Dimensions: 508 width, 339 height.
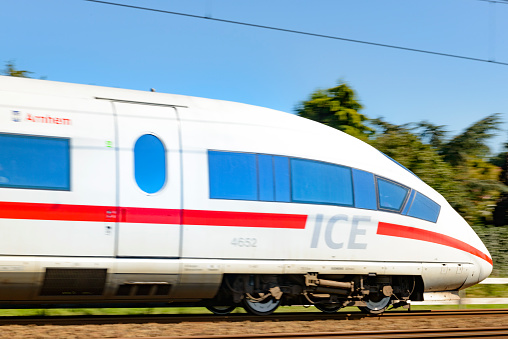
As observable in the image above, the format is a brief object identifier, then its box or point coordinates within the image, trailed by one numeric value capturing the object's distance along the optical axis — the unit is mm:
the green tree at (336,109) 35031
